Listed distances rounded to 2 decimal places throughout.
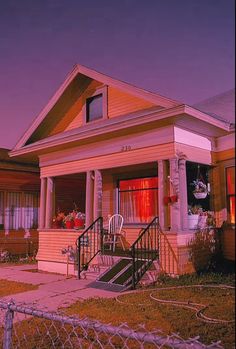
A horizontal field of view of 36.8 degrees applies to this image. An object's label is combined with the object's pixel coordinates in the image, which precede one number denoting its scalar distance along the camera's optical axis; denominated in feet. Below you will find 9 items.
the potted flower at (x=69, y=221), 34.37
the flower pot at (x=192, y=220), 26.32
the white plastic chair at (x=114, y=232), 30.55
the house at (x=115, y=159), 25.68
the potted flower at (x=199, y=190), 24.82
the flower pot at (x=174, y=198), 25.28
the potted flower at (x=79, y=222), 33.14
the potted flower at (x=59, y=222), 36.14
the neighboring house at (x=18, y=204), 44.98
